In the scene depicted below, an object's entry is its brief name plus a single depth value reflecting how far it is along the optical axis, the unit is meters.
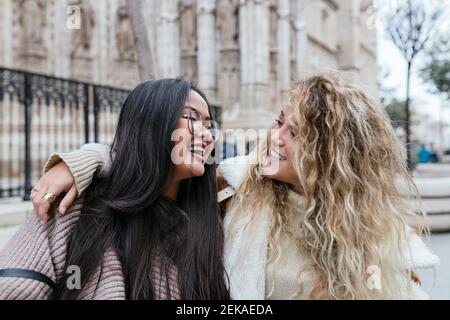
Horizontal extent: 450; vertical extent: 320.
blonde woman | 1.53
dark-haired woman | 1.46
